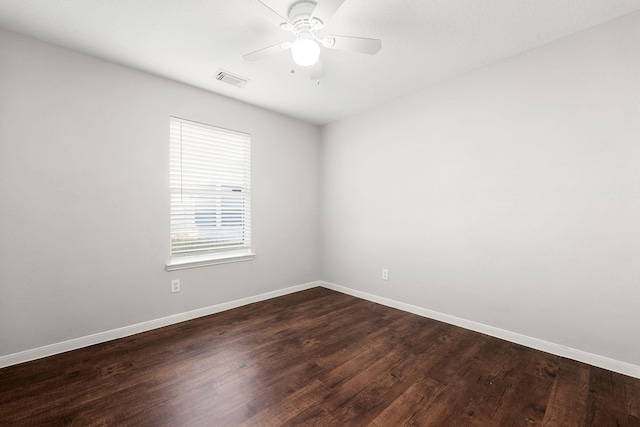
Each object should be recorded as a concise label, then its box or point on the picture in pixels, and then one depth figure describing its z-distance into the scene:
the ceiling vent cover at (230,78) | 2.64
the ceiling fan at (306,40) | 1.74
